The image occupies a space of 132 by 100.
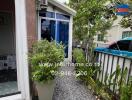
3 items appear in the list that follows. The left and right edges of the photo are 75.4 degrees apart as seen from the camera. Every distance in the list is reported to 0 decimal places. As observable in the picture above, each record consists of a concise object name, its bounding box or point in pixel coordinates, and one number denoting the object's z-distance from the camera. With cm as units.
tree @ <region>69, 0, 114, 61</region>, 371
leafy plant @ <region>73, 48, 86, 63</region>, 301
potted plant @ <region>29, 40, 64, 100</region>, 193
